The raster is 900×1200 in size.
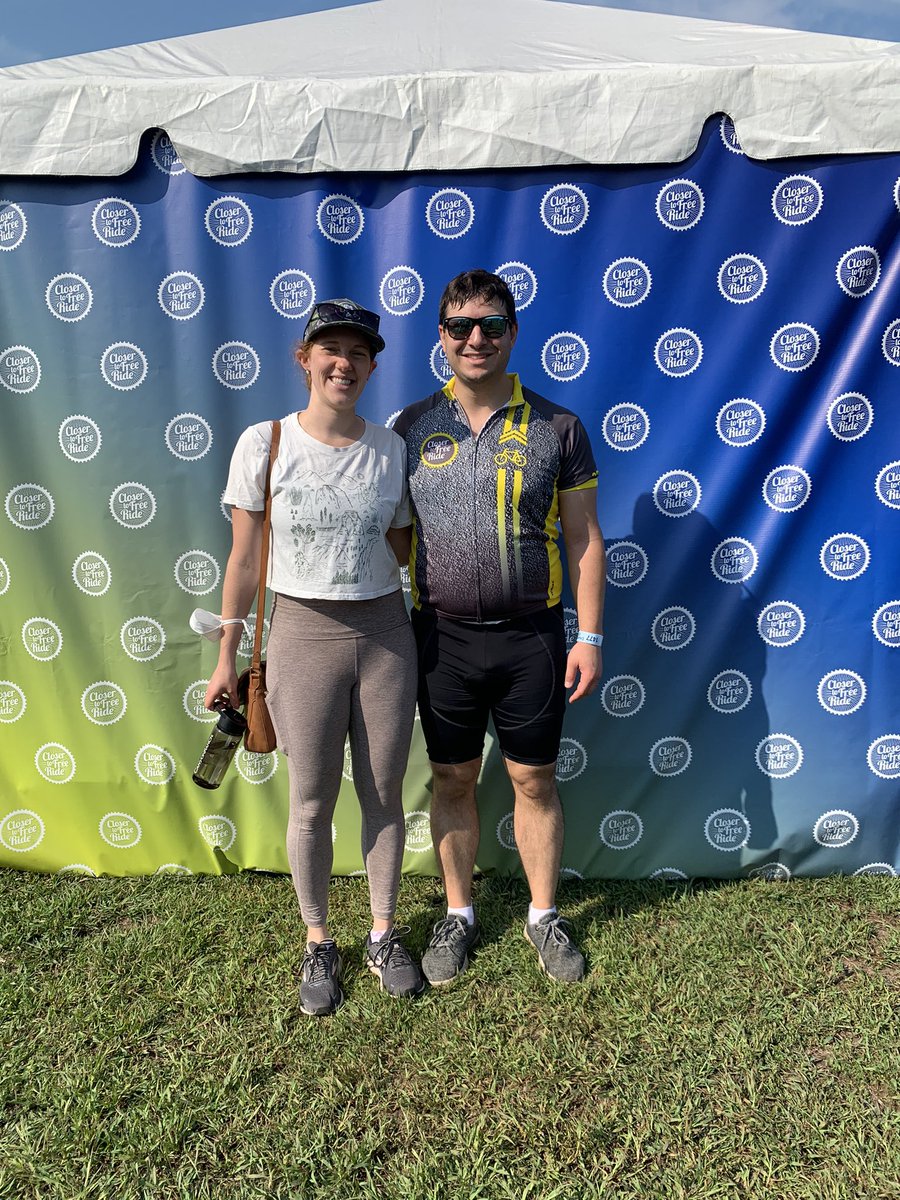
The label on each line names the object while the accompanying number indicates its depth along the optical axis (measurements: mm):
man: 2207
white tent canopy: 2494
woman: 2123
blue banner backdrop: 2670
